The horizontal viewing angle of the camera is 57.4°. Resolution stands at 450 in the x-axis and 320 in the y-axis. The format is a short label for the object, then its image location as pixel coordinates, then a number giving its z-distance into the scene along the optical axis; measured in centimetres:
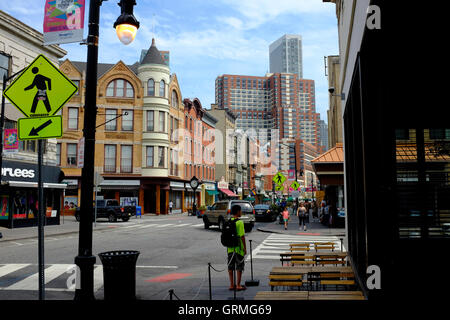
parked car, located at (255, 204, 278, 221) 3450
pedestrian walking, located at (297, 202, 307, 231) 2562
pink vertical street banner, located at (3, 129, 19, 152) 2288
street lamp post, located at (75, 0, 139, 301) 624
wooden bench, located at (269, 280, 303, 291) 700
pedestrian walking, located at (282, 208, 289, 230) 2489
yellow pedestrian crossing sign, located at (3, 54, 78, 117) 577
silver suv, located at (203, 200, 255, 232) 2464
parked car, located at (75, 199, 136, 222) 3340
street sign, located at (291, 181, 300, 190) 3142
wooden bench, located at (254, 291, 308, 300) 570
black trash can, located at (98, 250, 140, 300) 652
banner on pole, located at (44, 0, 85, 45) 662
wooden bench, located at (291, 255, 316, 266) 957
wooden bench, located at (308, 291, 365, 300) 555
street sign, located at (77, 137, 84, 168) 1783
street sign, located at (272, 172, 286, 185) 2620
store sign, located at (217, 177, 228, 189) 7252
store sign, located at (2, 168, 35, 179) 2434
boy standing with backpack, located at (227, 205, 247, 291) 829
